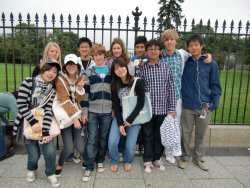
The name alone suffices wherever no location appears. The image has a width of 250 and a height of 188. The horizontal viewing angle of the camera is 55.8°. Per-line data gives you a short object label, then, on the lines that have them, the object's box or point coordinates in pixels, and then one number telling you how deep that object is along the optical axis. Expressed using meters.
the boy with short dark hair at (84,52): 3.66
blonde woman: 3.40
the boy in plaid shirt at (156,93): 3.49
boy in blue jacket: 3.68
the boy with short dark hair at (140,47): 3.81
